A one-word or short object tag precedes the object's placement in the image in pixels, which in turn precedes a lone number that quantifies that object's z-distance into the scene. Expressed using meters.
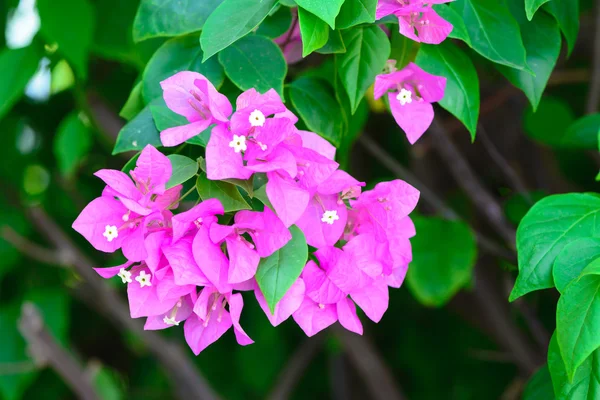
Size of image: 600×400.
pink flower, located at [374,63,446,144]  1.54
